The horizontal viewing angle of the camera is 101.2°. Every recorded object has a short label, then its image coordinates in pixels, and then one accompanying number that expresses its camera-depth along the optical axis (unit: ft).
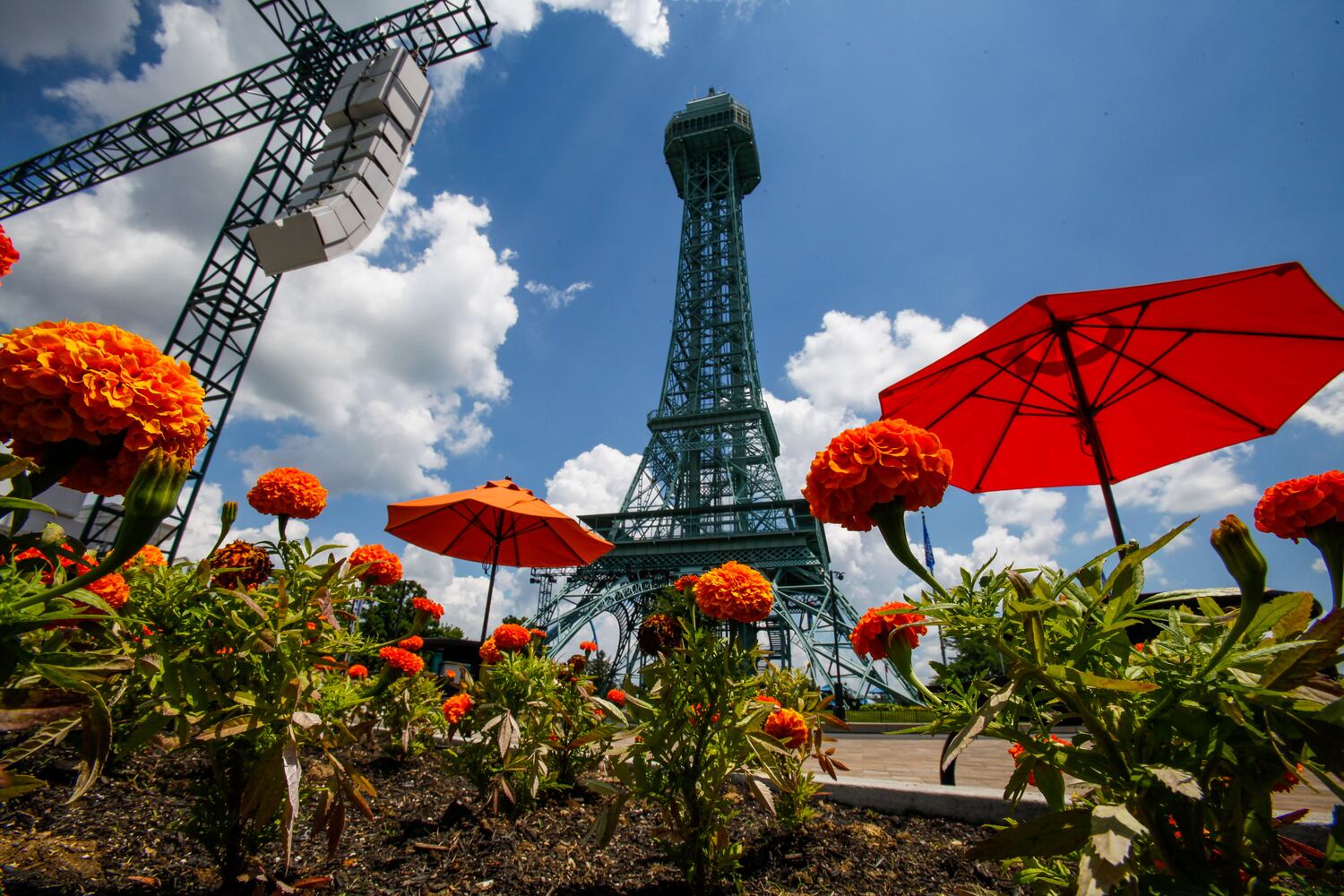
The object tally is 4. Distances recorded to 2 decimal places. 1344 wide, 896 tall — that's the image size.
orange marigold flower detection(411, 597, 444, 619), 7.61
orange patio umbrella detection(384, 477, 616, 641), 14.60
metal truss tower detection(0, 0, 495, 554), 36.29
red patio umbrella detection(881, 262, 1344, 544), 8.96
